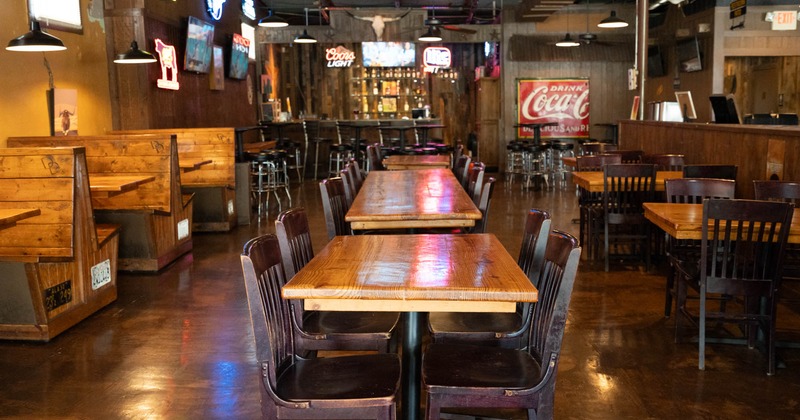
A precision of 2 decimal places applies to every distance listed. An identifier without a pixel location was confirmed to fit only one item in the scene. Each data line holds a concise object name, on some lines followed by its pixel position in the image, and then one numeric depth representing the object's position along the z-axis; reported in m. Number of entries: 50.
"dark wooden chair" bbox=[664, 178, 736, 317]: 4.35
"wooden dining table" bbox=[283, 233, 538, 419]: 2.13
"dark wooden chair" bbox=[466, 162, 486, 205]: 4.66
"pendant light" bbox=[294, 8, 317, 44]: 13.05
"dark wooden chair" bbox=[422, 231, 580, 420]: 2.20
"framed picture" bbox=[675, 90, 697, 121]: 8.11
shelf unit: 16.47
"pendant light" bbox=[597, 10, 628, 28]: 10.69
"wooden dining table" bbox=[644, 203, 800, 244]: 3.60
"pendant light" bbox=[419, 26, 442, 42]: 12.78
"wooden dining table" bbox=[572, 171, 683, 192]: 5.80
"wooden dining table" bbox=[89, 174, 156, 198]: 5.03
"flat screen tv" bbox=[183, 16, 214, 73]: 9.32
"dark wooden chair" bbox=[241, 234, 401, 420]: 2.14
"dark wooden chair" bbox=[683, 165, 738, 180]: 5.27
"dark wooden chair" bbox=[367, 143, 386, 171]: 8.48
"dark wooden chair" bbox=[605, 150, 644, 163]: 7.51
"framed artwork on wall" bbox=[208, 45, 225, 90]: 10.49
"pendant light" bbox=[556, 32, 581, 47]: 12.24
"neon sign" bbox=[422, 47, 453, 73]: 15.73
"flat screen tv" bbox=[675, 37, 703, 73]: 11.77
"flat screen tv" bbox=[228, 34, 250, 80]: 11.32
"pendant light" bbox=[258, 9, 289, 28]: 11.19
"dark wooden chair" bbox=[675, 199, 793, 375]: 3.38
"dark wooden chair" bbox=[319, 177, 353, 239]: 4.04
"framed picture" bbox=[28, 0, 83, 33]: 6.33
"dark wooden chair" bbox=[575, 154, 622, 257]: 6.64
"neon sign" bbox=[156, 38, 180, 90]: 8.60
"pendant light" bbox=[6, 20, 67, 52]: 5.17
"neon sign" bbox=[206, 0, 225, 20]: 10.38
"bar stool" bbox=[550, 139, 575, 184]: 12.23
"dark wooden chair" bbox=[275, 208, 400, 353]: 2.76
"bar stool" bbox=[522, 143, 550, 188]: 11.67
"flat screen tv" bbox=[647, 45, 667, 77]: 13.52
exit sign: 10.51
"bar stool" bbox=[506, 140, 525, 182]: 12.09
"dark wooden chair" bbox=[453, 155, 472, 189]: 6.47
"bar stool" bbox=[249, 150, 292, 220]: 9.25
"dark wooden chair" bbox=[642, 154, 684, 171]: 6.55
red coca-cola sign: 13.77
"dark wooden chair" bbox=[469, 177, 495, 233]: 4.13
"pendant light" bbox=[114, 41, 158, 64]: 6.78
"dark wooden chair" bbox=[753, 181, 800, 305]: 4.01
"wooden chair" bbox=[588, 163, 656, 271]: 5.59
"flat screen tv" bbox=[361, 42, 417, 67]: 15.95
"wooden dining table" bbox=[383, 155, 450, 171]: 7.68
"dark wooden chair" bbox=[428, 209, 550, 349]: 2.75
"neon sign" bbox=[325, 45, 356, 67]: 15.78
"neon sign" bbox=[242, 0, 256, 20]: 12.34
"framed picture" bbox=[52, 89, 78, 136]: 6.74
